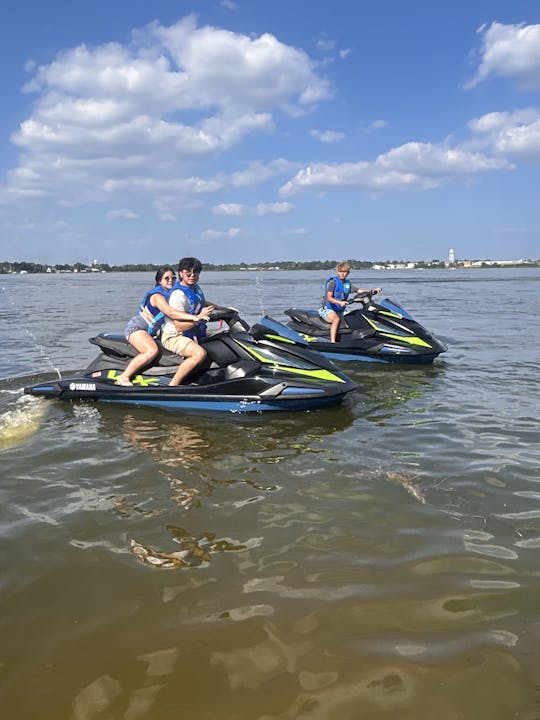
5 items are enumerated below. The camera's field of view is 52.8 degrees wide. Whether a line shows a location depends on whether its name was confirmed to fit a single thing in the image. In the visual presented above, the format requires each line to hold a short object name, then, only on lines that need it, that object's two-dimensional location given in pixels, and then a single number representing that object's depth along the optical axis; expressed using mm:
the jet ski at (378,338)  8523
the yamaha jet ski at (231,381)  5812
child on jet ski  9234
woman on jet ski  6289
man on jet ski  5965
